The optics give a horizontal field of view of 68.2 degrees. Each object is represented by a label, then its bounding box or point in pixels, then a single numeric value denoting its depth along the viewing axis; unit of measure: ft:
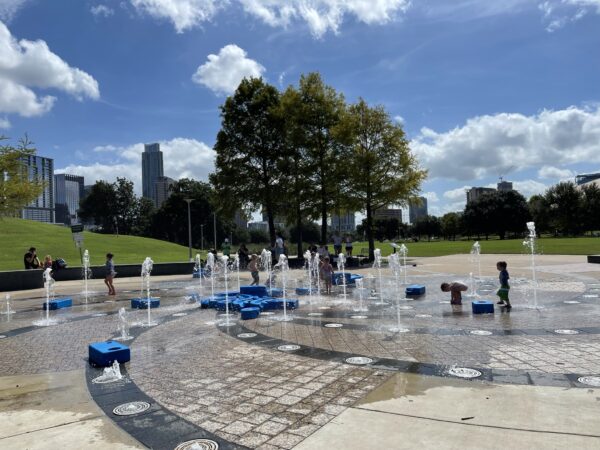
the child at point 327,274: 53.16
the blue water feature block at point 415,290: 48.28
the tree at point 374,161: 97.04
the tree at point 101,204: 292.81
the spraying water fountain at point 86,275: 65.42
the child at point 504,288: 37.00
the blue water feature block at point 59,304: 46.42
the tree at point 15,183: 56.90
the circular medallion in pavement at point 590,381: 17.79
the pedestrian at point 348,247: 91.41
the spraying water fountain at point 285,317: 35.54
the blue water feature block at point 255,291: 49.10
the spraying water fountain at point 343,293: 48.87
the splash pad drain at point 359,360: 22.06
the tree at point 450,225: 344.08
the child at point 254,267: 58.29
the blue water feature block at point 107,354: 23.15
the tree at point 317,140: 100.73
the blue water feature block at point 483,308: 35.60
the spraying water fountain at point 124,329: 30.63
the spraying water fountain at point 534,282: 39.11
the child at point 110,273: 56.92
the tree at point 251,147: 106.83
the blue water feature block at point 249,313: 36.22
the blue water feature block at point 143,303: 45.29
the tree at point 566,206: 225.35
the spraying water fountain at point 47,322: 37.29
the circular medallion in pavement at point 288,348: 25.53
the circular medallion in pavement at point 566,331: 27.92
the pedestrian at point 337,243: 91.69
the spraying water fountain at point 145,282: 35.81
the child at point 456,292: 40.60
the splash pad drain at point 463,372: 19.42
